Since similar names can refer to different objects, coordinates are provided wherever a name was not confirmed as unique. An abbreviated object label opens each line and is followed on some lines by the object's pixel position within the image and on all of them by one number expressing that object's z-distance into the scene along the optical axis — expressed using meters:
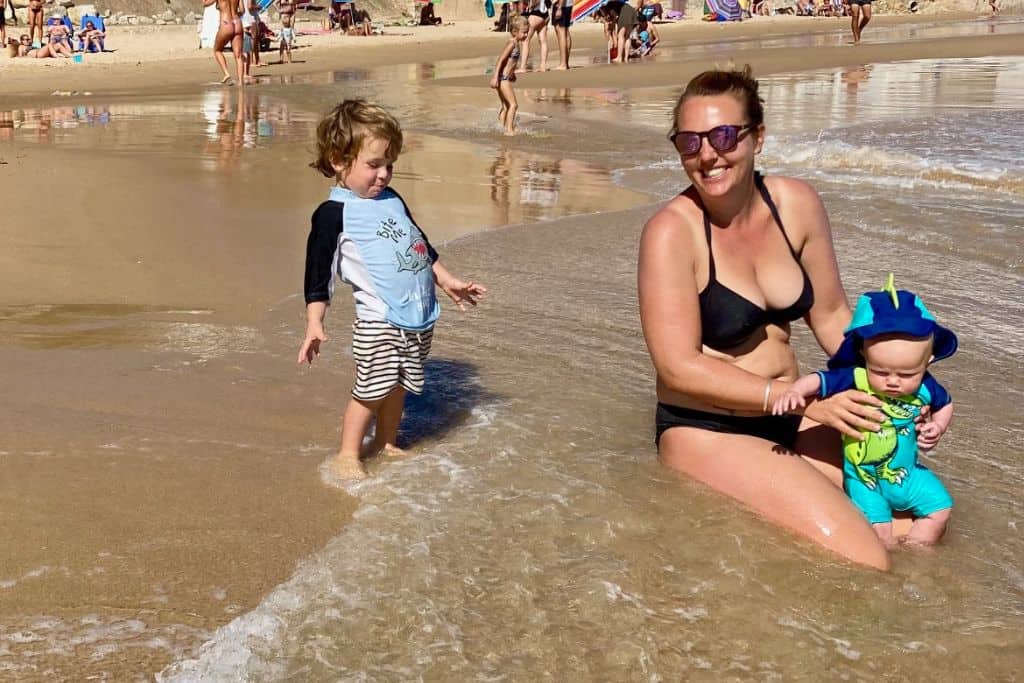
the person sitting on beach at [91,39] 24.91
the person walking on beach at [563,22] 20.94
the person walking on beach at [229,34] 18.02
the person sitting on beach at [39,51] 23.04
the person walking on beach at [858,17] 27.01
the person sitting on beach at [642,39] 24.36
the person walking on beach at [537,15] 17.45
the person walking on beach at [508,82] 12.37
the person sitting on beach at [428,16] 37.91
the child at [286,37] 23.77
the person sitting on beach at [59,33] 23.64
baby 3.14
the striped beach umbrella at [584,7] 31.75
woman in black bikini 3.40
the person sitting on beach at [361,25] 31.55
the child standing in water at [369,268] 3.82
